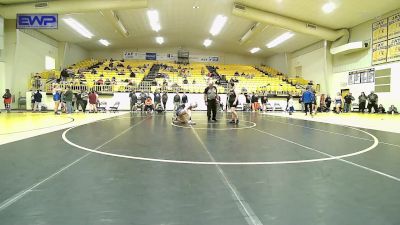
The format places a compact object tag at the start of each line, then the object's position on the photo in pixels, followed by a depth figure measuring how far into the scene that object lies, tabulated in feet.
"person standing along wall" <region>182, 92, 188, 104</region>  73.17
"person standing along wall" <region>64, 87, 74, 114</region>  58.72
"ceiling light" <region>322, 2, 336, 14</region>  65.78
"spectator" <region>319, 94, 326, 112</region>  81.90
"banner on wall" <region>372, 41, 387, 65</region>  71.36
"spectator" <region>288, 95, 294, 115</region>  71.56
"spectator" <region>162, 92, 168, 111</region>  72.79
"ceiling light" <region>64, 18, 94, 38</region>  79.12
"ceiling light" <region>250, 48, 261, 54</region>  120.49
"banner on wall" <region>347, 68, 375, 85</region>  75.61
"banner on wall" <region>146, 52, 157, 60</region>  126.48
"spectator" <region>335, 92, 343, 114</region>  69.93
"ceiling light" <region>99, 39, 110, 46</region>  107.21
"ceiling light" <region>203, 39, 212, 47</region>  113.69
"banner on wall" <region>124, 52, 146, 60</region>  125.90
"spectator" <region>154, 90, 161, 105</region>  71.77
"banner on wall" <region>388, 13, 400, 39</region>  66.59
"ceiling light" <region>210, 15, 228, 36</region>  85.10
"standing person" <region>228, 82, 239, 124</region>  37.60
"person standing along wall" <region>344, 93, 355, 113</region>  76.64
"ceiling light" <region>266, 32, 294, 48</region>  93.75
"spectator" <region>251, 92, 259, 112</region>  80.26
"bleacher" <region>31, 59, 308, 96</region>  80.84
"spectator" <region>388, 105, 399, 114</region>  68.34
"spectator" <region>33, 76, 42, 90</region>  75.86
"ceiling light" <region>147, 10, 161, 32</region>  79.89
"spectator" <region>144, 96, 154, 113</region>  65.46
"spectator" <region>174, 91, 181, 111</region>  66.03
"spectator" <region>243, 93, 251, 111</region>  83.05
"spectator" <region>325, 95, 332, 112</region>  84.71
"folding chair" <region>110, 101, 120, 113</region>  70.49
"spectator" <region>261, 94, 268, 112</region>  83.56
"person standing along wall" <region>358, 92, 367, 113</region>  74.50
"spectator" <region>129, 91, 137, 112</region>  70.26
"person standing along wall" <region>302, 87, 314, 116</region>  58.18
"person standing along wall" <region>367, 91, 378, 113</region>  72.13
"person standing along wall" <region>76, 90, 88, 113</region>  66.16
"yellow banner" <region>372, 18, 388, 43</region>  70.44
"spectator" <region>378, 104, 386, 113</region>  71.15
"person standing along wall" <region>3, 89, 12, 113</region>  65.05
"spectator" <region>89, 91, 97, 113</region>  64.23
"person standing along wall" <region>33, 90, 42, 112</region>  64.59
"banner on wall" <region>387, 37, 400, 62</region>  67.26
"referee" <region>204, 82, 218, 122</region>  39.96
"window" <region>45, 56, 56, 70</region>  92.63
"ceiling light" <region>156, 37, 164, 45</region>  110.90
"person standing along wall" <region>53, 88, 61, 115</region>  58.26
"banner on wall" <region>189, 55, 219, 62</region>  129.51
